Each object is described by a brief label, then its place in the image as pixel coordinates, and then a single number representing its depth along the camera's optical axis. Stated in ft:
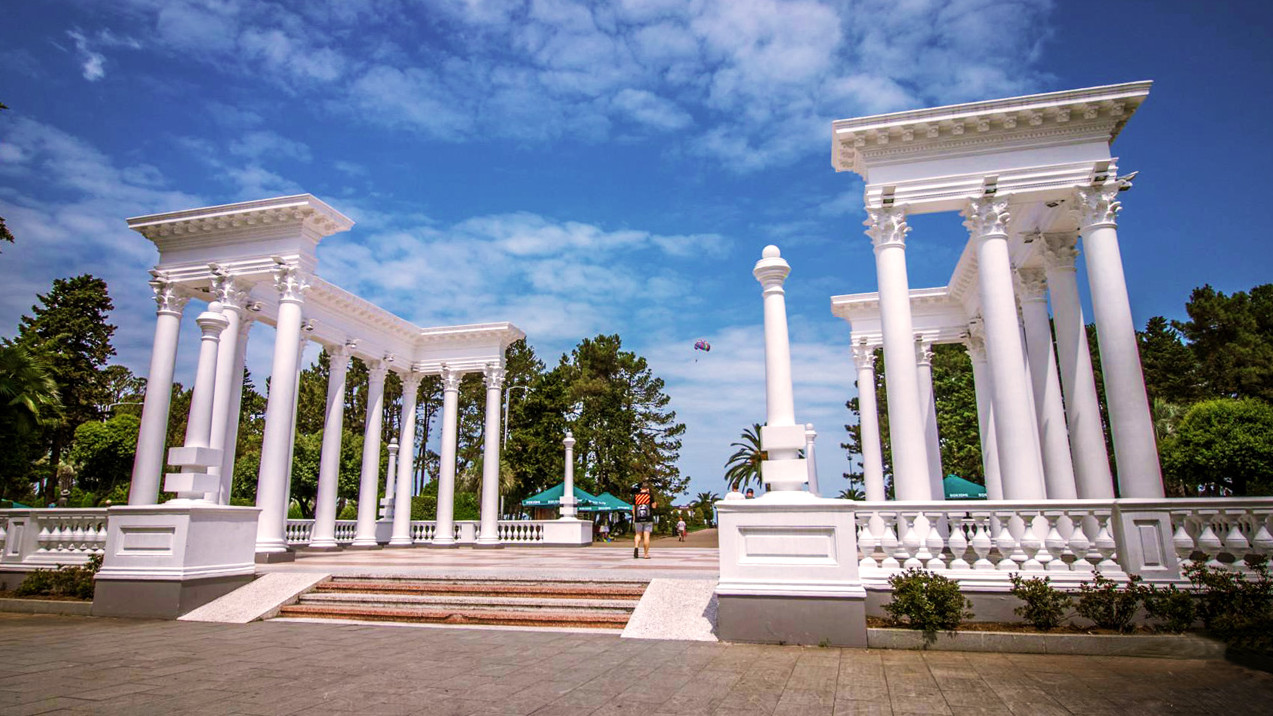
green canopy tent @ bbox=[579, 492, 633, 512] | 116.34
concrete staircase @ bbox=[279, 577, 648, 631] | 30.45
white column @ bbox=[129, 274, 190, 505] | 52.65
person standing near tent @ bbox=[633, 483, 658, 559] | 52.85
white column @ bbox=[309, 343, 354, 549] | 67.05
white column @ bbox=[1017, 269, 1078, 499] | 44.04
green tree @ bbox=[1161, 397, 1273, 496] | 80.89
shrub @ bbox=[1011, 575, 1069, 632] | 24.79
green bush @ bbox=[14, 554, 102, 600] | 36.17
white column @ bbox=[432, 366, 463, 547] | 80.59
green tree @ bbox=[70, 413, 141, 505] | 108.88
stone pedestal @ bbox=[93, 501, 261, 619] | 33.63
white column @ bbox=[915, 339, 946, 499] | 62.69
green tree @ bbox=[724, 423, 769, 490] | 184.85
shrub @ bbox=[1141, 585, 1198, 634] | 24.04
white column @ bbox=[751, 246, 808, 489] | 27.89
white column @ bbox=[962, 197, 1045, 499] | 37.60
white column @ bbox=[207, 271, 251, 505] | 56.85
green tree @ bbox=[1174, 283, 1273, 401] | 108.06
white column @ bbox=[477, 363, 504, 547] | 80.12
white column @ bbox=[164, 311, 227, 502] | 34.88
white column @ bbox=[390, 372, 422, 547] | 80.33
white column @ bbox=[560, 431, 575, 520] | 86.48
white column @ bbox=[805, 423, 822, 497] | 64.03
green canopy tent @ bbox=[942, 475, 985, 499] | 85.81
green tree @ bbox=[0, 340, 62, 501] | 62.44
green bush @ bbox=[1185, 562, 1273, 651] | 22.52
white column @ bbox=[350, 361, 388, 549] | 76.54
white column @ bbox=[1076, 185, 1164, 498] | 36.38
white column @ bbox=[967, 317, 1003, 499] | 60.49
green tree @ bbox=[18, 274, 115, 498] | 124.06
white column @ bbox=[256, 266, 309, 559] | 54.19
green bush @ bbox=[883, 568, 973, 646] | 24.66
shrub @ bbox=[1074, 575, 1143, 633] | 24.36
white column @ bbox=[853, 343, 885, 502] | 61.31
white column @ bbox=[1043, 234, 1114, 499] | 41.60
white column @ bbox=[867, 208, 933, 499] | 38.55
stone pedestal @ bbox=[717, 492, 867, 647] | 25.52
